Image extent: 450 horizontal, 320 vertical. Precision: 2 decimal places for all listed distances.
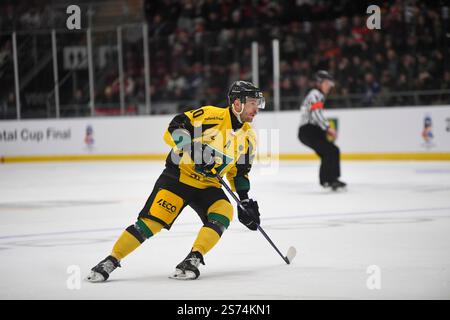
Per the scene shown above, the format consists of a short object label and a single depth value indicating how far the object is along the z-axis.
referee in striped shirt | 21.66
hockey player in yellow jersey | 9.97
